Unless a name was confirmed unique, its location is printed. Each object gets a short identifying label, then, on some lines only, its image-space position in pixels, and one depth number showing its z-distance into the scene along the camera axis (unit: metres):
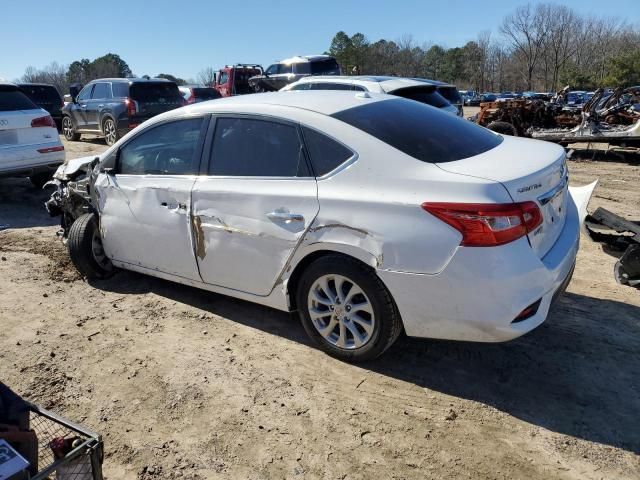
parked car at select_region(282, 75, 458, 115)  8.88
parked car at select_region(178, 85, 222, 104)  19.08
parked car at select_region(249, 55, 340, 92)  19.36
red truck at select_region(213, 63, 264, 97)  21.64
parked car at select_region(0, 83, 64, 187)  7.34
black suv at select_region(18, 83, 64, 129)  17.80
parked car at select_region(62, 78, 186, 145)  13.39
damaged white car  2.78
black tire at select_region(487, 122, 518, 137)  12.99
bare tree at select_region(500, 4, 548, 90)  68.12
